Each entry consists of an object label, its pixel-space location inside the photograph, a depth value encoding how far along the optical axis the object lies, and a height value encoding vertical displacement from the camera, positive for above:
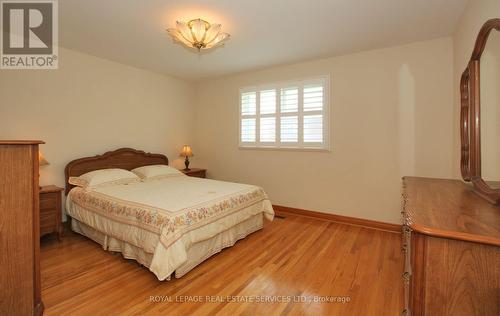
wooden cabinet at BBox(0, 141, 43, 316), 1.29 -0.40
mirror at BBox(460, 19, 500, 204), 1.38 +0.28
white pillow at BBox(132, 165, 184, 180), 3.59 -0.21
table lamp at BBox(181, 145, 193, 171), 4.51 +0.11
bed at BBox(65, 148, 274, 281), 1.97 -0.59
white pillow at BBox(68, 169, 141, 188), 2.93 -0.26
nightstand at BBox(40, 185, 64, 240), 2.60 -0.60
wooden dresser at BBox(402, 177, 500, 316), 0.78 -0.38
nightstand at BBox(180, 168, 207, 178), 4.37 -0.27
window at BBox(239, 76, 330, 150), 3.54 +0.72
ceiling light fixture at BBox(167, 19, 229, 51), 2.18 +1.23
